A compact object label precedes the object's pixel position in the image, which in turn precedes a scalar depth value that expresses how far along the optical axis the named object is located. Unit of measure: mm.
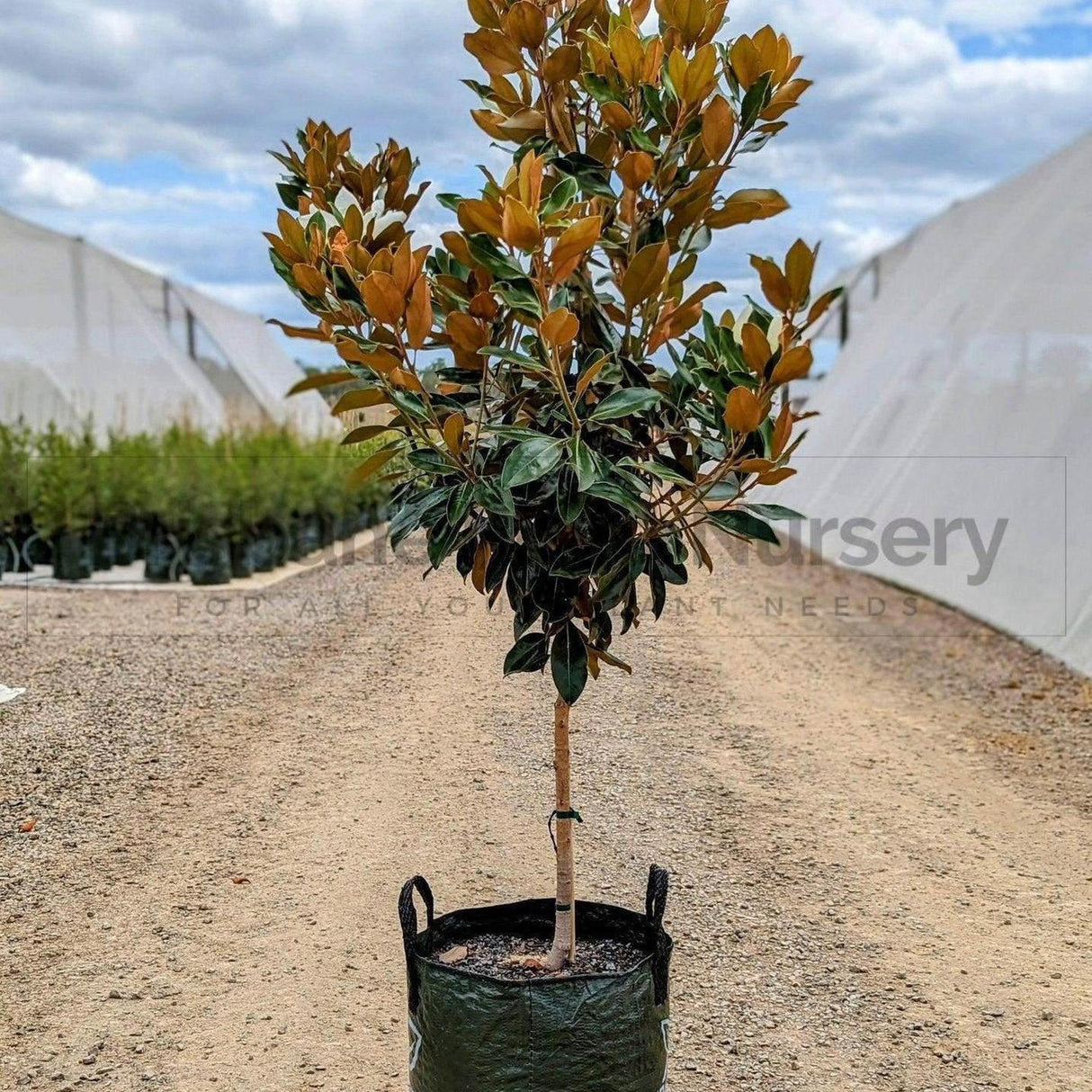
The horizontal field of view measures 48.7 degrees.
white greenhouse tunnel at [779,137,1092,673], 6320
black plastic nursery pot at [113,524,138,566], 8727
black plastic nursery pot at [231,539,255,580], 8523
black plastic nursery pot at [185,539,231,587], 8031
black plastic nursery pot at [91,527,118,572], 8523
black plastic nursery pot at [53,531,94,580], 8094
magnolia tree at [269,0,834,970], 1625
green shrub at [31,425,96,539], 8062
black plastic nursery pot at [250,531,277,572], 8734
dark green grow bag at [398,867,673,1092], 1877
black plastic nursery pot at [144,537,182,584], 8172
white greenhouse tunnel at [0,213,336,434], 10836
